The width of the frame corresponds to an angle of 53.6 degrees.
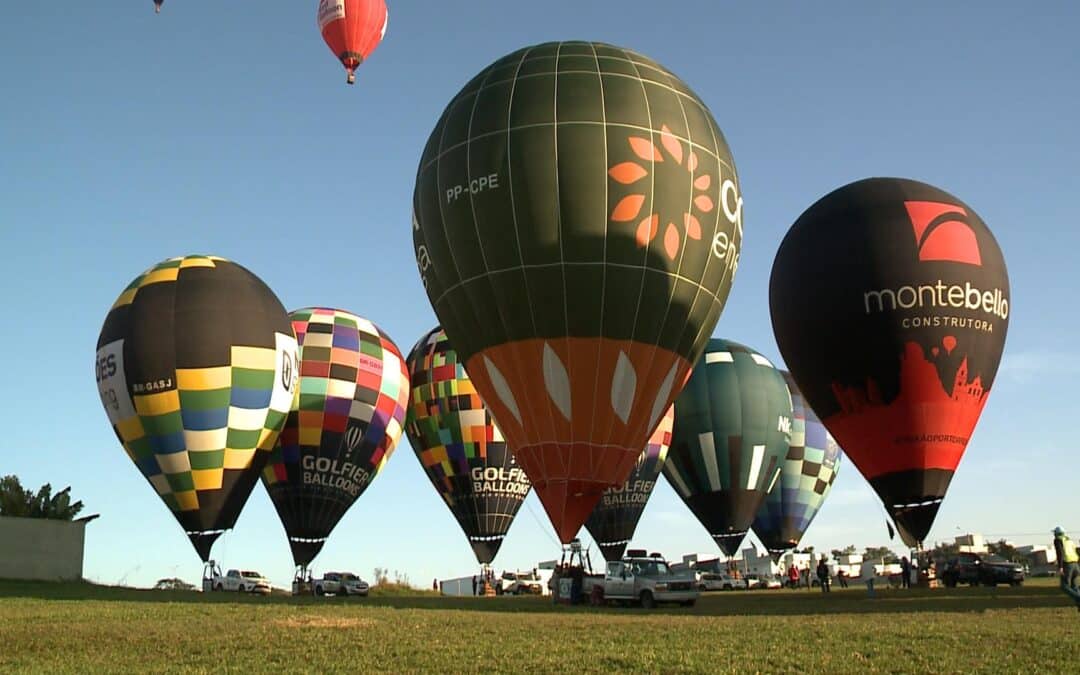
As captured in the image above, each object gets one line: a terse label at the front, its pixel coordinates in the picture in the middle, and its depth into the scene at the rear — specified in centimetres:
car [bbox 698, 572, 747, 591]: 4444
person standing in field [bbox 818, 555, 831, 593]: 3025
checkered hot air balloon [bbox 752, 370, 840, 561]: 4756
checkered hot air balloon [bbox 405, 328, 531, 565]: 3959
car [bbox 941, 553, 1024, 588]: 3130
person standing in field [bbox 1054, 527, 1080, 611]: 1670
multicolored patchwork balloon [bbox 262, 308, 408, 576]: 3562
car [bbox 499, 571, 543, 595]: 4453
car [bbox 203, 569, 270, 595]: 3634
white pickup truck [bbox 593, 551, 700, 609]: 2355
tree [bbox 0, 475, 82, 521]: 3675
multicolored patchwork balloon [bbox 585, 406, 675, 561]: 4309
